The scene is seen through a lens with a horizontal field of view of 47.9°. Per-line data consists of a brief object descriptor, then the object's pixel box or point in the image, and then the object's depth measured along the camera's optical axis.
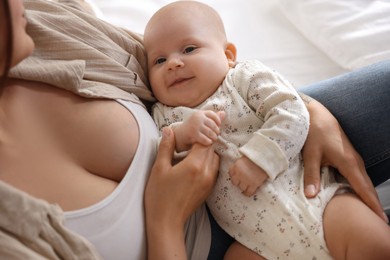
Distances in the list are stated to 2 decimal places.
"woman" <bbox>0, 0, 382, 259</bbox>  0.76
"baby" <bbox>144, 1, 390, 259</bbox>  0.85
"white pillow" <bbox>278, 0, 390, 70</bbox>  1.39
